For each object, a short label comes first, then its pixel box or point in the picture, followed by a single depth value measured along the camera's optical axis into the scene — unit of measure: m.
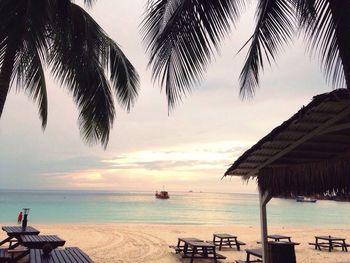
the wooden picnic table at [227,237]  11.12
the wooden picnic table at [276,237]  11.03
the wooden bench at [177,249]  10.42
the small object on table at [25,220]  8.60
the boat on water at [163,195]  96.30
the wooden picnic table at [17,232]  7.65
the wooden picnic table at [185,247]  9.66
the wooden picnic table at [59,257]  4.92
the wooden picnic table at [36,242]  6.30
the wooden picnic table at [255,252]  7.42
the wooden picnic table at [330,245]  11.98
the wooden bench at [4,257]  5.93
